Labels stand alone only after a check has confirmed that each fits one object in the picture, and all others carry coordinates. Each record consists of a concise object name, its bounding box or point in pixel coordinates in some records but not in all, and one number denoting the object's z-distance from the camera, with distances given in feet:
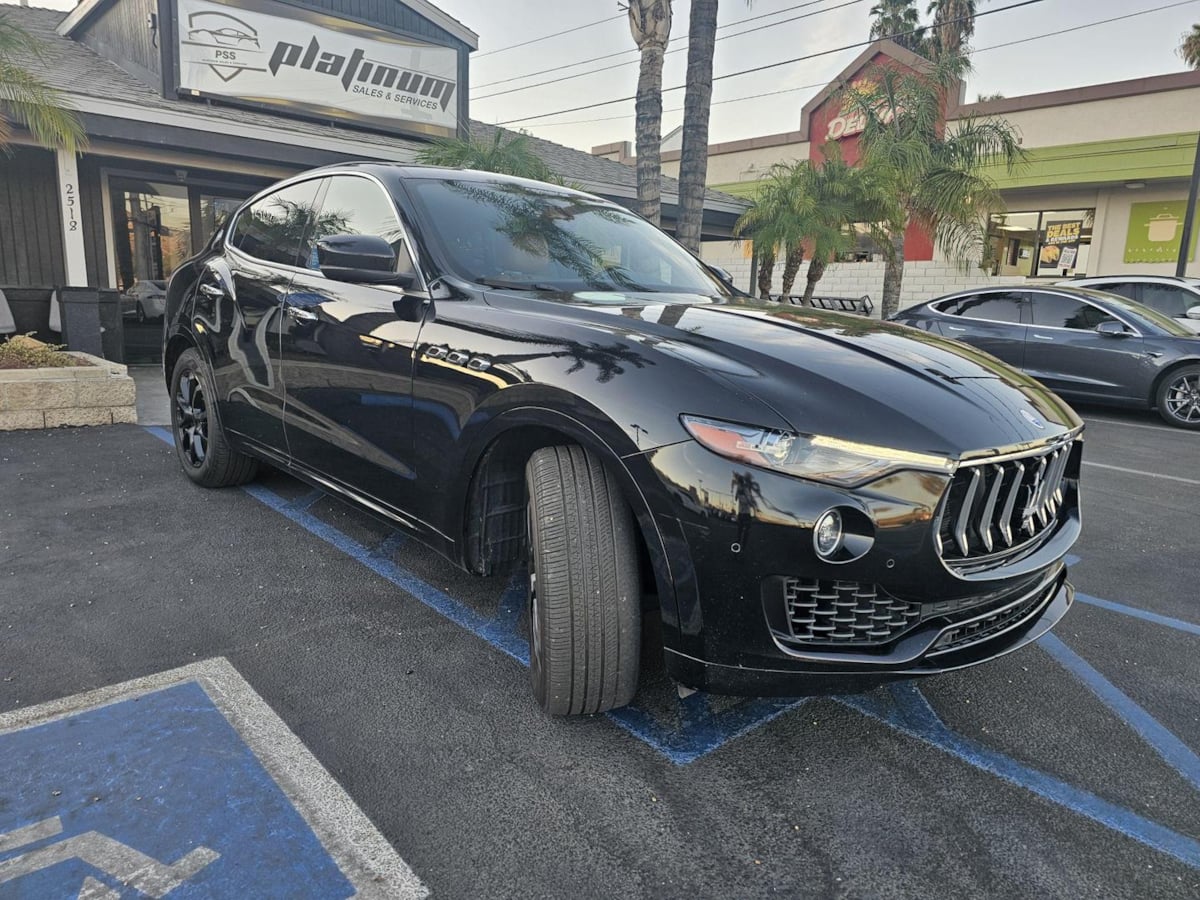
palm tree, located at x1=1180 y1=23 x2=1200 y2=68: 64.95
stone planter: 20.17
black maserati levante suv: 6.32
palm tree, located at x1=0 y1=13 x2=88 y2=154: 23.06
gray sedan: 27.81
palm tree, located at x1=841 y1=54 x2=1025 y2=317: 47.55
